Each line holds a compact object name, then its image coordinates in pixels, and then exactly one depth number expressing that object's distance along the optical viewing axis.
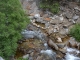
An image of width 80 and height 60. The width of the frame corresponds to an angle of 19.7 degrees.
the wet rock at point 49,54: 9.57
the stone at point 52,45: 10.27
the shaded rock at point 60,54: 9.84
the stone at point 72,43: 10.63
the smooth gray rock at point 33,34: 10.62
